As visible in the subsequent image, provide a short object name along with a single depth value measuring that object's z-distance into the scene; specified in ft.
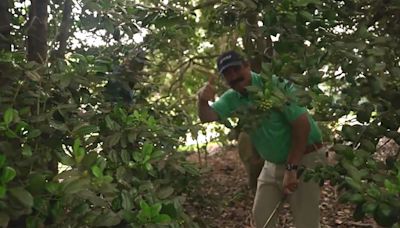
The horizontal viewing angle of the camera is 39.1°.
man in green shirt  9.98
